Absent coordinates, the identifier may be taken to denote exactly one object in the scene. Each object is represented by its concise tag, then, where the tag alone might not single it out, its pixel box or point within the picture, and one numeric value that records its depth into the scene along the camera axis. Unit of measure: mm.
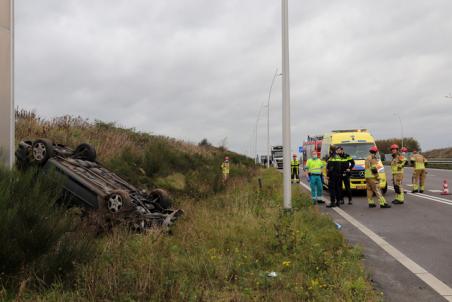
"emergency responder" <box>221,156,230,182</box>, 20128
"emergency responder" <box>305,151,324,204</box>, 13953
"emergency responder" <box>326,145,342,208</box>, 13539
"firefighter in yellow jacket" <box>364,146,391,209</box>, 13014
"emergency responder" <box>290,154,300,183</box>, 25453
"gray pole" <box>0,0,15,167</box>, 6895
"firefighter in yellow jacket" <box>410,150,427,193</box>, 16406
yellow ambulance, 16000
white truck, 55028
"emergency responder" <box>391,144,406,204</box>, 13516
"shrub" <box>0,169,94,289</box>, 4074
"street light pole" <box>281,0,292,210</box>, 9219
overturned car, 6656
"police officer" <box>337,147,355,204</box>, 14000
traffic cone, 16188
